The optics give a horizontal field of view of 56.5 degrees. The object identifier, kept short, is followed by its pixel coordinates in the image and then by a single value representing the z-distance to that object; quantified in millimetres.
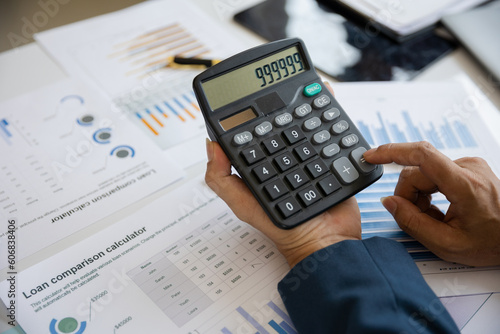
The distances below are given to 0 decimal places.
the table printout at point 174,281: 423
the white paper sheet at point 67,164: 505
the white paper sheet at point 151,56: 616
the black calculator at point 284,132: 453
